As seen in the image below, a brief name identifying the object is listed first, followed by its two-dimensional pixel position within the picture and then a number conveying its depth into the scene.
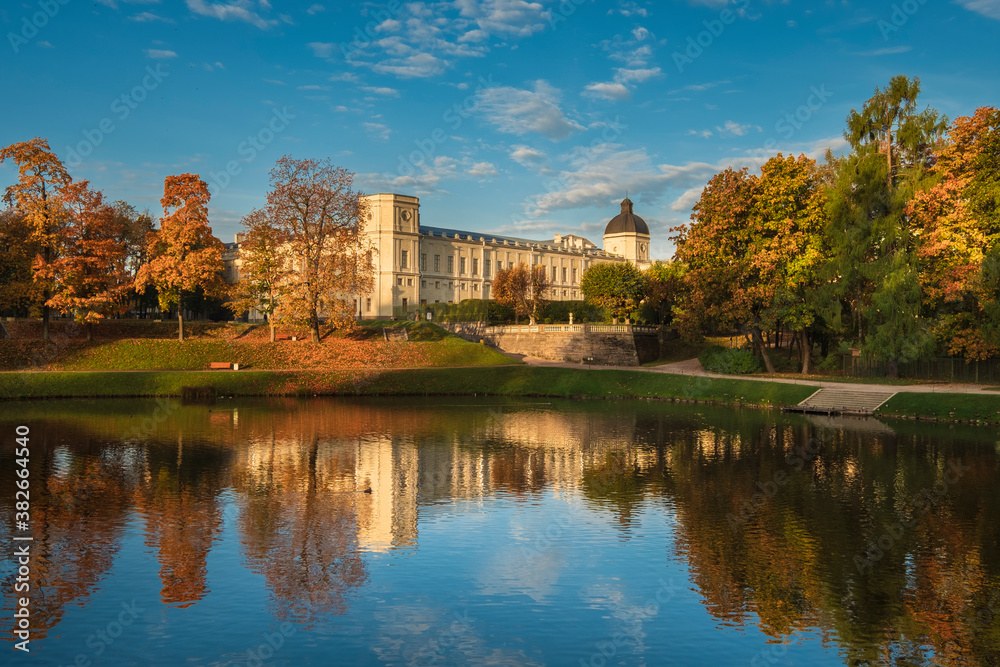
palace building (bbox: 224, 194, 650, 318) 103.69
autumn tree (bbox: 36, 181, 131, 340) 51.34
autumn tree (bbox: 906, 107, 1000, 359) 40.62
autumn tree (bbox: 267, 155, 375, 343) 55.06
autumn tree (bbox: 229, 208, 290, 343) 56.72
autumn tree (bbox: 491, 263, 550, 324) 84.50
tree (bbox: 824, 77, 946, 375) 43.28
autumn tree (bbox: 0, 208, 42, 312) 50.47
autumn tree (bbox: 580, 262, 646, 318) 78.38
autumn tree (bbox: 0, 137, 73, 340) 49.84
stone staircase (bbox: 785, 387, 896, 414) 38.09
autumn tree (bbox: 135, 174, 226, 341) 54.62
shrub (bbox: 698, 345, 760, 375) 51.19
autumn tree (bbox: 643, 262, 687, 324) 70.75
